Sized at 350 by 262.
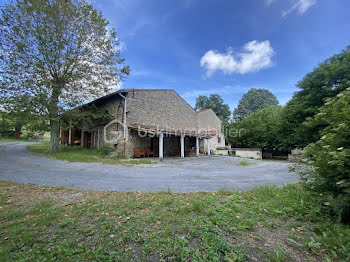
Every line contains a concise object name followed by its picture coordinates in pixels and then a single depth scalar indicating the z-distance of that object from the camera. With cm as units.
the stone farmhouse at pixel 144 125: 1188
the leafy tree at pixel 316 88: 1137
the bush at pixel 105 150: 1210
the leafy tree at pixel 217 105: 3484
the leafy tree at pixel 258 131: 2065
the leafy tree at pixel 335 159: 240
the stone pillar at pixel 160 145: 1101
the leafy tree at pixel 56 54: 966
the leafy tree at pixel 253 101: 3947
